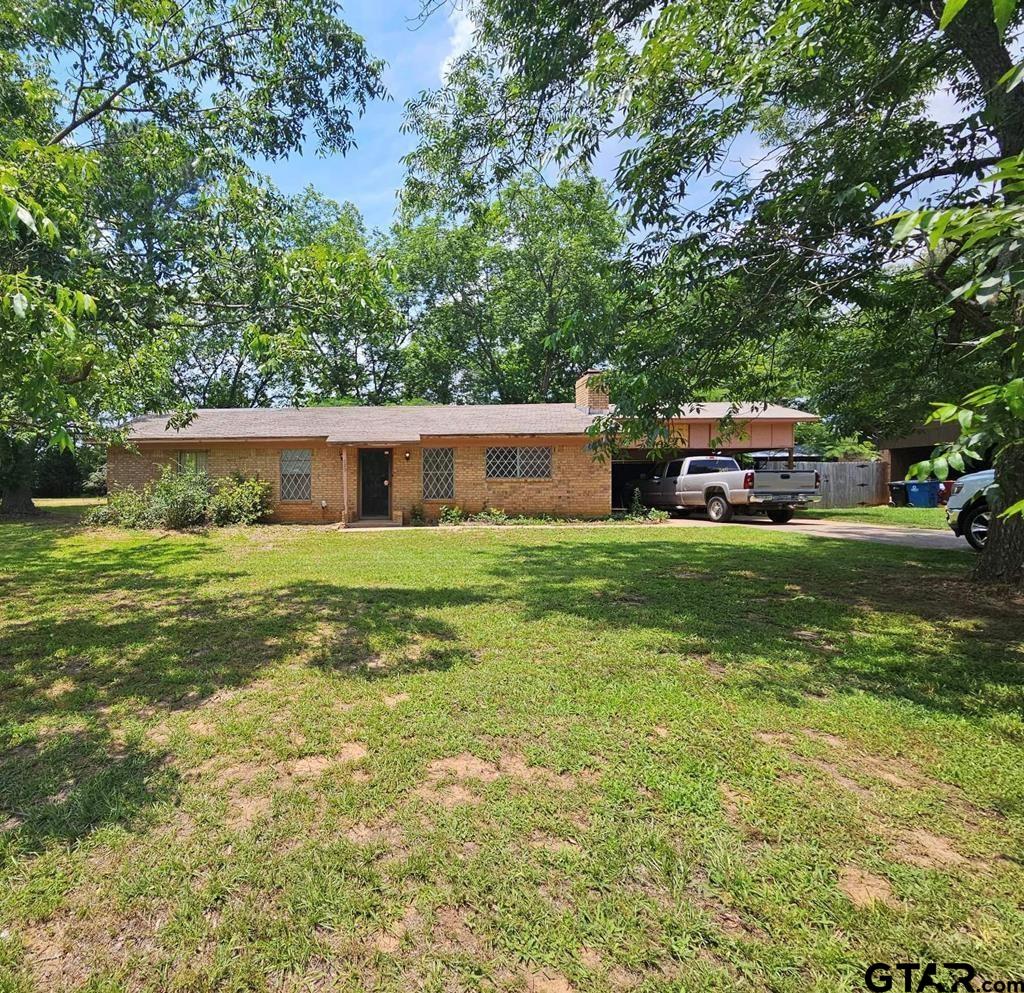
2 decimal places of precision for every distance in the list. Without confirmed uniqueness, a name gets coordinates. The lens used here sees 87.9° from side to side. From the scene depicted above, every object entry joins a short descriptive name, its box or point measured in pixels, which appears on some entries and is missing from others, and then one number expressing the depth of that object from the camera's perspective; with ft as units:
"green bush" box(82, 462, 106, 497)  75.00
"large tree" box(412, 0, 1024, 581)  16.66
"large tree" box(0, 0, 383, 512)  16.40
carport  57.52
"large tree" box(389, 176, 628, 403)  87.04
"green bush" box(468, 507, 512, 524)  49.32
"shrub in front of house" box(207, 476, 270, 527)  45.88
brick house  49.85
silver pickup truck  46.37
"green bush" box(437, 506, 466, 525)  49.55
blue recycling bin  66.74
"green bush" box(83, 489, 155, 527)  44.11
